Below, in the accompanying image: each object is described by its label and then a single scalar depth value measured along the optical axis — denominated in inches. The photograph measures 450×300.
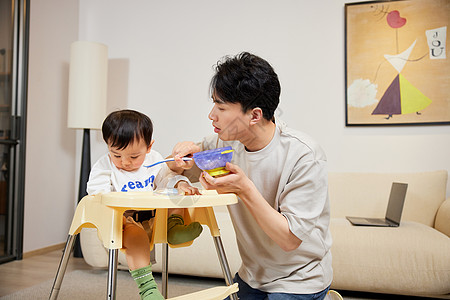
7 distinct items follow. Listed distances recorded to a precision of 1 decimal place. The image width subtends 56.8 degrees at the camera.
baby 45.5
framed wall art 111.6
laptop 91.2
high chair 36.3
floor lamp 119.0
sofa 79.1
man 43.8
